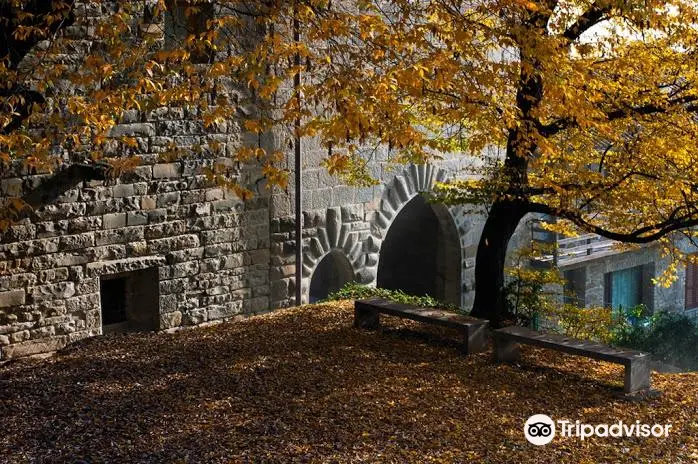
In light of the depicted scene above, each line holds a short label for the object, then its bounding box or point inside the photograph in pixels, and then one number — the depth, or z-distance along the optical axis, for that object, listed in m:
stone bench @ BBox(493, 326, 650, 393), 8.69
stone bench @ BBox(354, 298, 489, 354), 9.84
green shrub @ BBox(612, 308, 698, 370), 18.83
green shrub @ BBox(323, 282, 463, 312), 13.04
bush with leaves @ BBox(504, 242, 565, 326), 12.25
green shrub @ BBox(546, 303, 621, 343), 12.76
